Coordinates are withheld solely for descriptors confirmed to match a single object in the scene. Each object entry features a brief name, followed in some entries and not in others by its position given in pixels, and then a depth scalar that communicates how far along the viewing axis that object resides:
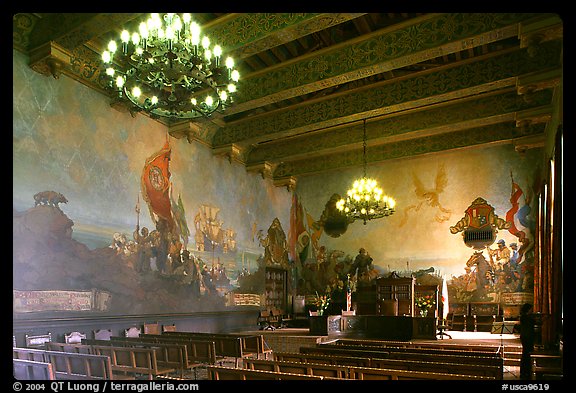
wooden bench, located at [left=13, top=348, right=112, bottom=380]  5.83
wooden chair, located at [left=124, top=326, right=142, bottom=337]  11.25
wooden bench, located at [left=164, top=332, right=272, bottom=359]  10.20
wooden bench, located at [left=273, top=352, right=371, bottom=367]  6.68
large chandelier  6.44
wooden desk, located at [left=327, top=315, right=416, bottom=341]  13.31
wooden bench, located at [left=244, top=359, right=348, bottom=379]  5.68
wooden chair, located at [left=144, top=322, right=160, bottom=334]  11.78
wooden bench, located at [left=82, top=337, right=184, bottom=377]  7.68
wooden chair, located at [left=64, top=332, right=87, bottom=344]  9.77
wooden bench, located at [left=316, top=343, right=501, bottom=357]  7.96
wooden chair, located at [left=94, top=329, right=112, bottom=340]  10.49
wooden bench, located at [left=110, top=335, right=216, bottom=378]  8.41
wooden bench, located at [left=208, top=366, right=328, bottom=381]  4.97
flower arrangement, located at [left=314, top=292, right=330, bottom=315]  15.42
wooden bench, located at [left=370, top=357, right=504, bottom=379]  5.82
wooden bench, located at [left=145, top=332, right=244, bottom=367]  9.28
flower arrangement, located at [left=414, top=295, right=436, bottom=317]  15.83
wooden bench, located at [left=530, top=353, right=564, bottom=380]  7.91
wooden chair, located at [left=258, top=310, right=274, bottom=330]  16.86
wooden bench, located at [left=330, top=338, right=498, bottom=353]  9.57
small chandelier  14.76
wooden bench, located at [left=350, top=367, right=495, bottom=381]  5.16
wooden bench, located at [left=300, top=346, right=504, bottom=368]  6.80
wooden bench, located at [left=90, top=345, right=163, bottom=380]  6.74
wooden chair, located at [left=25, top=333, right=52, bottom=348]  8.88
